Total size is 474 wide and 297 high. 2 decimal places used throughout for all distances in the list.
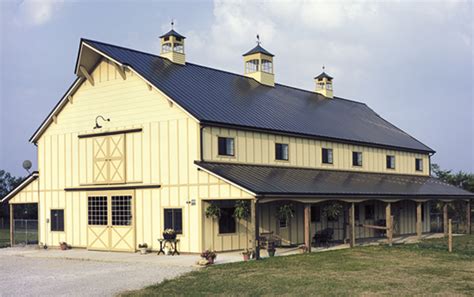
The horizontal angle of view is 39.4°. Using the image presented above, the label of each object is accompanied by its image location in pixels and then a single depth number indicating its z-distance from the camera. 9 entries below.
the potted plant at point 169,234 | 25.44
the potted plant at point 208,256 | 21.11
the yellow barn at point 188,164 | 25.64
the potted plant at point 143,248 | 26.41
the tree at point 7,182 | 68.09
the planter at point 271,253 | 23.42
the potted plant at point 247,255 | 22.29
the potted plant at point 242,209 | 25.11
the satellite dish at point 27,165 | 35.12
